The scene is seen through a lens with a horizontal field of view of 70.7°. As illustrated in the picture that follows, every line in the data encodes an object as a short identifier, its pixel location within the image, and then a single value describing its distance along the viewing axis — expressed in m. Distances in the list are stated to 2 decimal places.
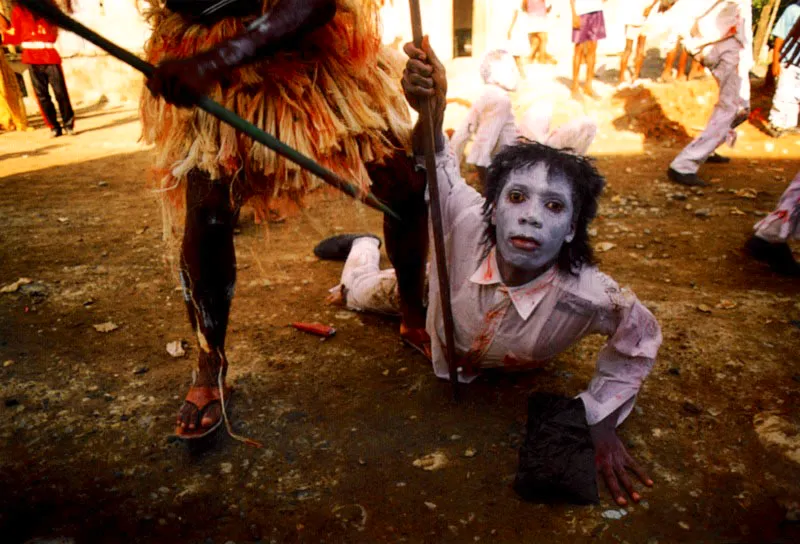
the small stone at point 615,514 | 1.75
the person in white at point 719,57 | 5.11
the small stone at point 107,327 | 2.87
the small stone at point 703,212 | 4.63
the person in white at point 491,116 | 5.54
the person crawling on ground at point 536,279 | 1.90
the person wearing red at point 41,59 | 7.80
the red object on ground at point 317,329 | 2.83
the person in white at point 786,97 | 6.96
